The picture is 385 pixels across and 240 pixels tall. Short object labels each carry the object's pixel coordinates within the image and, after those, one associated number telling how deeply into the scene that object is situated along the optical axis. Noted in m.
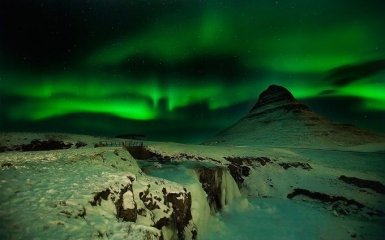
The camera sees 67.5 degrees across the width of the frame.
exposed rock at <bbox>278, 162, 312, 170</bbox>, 34.47
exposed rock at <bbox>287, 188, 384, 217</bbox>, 24.18
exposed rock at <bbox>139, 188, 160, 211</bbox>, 12.14
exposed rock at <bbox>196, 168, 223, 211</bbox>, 18.25
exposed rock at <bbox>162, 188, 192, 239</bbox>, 13.19
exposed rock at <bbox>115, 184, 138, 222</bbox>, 10.73
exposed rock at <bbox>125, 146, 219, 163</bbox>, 24.88
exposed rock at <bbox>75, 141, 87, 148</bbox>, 25.26
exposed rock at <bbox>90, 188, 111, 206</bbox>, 9.95
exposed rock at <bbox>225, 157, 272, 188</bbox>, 27.97
